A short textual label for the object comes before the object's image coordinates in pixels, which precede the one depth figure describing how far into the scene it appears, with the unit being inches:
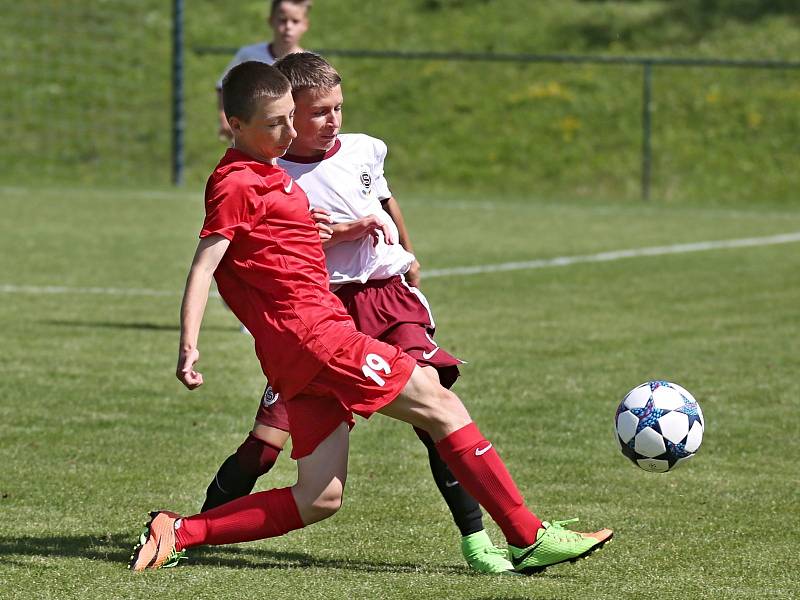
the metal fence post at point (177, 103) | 1787.6
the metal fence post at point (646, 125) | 1802.4
